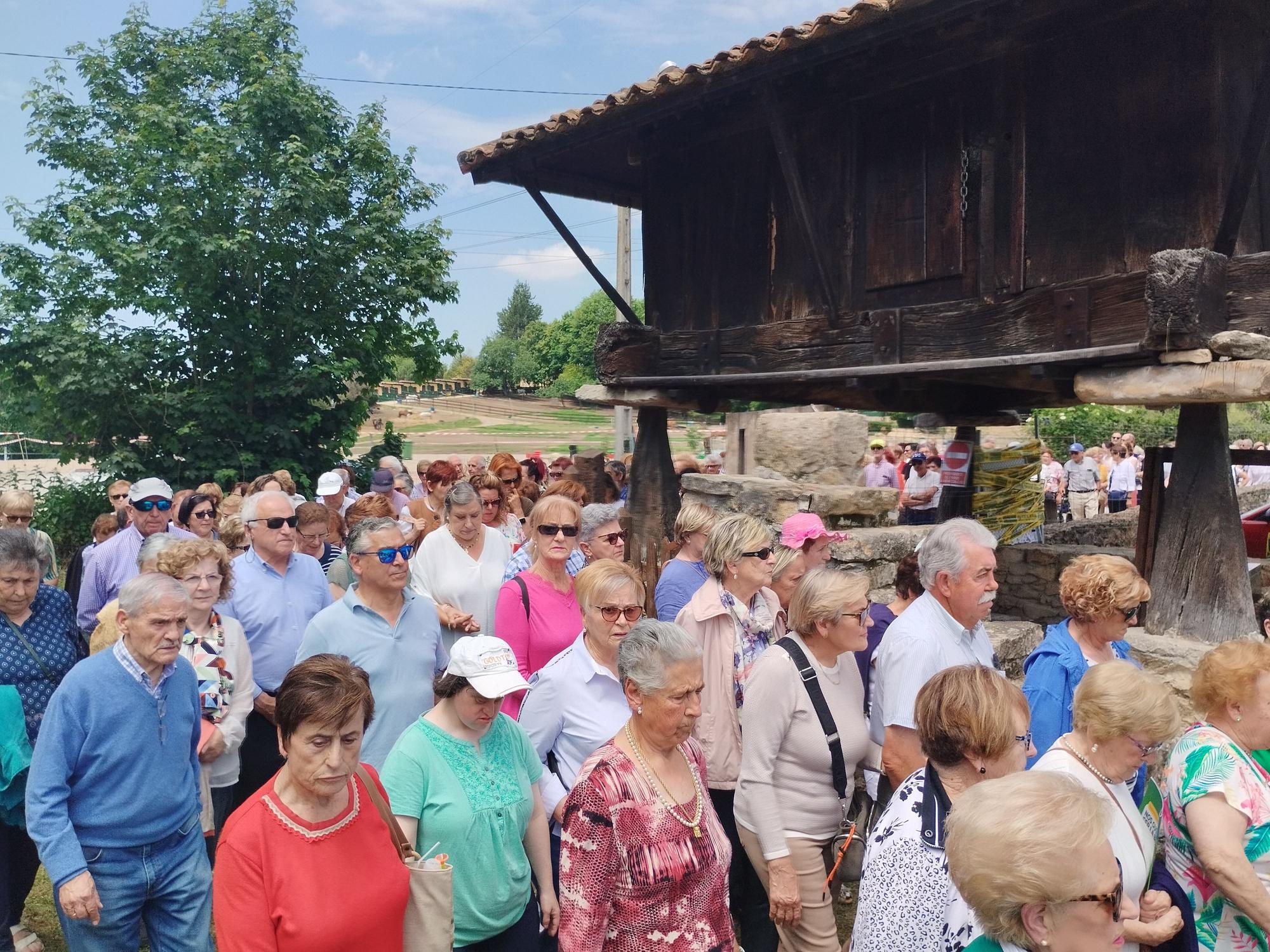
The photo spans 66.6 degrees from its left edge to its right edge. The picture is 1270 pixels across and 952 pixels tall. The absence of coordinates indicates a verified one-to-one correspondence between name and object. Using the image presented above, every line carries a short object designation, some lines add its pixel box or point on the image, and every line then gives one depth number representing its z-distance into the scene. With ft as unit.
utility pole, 52.56
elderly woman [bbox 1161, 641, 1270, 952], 8.72
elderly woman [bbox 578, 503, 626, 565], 15.08
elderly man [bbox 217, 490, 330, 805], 13.57
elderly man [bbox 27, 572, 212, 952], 9.23
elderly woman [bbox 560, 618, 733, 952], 7.74
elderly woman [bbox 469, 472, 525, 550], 19.06
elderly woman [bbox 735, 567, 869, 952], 9.84
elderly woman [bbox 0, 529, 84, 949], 11.66
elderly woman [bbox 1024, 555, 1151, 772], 10.93
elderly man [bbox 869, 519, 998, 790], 10.21
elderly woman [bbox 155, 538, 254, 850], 11.67
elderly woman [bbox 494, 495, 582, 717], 12.65
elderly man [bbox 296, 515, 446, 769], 11.55
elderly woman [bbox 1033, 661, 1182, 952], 7.90
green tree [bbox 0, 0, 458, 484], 37.22
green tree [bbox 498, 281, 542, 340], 331.98
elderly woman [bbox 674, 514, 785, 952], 11.37
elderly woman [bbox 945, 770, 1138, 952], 5.62
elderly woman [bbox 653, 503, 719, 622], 14.76
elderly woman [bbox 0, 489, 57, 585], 18.45
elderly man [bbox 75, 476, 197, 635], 17.57
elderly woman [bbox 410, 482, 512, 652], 15.42
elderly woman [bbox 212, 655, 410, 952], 7.07
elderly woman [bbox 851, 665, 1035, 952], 7.17
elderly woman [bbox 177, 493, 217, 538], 18.01
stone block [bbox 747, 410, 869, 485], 38.47
